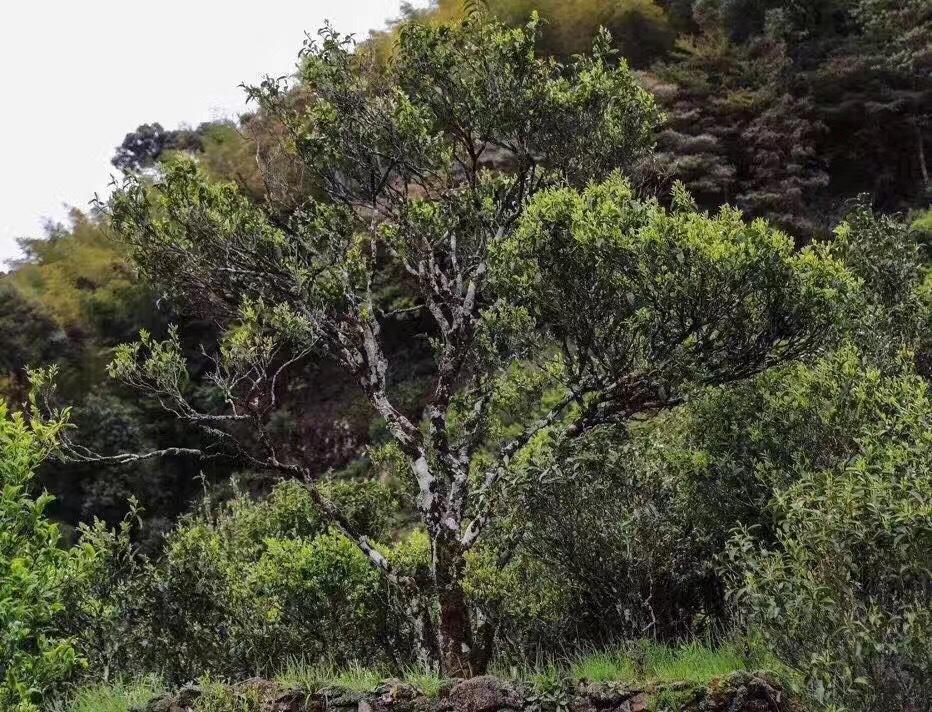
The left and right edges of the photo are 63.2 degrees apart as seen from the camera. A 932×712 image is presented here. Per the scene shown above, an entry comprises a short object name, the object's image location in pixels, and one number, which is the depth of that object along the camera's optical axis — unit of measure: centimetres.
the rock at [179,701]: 727
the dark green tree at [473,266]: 734
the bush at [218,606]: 958
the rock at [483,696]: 659
